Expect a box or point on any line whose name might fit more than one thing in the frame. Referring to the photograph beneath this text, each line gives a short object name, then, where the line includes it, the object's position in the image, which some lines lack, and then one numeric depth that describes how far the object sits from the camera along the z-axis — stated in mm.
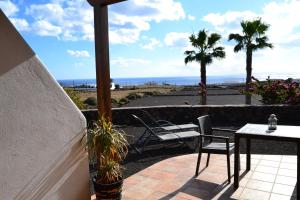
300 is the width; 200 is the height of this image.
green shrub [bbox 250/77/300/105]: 7039
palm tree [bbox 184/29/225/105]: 13645
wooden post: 2781
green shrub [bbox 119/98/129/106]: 13012
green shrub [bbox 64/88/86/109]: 7371
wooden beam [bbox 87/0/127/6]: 2736
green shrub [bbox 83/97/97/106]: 12442
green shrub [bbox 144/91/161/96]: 17906
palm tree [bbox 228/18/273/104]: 13793
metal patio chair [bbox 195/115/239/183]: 3175
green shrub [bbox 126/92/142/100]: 15279
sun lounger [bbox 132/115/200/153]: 4620
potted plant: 2561
